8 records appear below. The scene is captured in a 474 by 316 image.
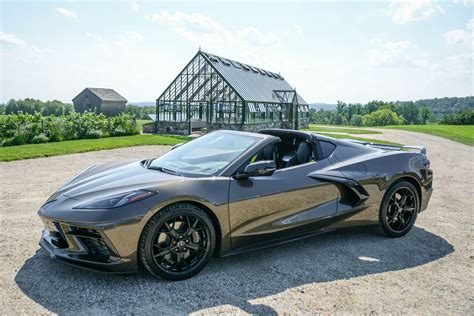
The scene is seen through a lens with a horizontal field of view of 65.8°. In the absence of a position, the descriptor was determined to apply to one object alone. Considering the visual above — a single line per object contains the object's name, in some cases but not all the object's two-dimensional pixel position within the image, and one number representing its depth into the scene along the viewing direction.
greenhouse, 27.03
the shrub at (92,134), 18.09
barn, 55.47
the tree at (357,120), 108.88
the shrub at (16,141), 14.30
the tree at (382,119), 100.15
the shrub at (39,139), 15.26
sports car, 3.21
